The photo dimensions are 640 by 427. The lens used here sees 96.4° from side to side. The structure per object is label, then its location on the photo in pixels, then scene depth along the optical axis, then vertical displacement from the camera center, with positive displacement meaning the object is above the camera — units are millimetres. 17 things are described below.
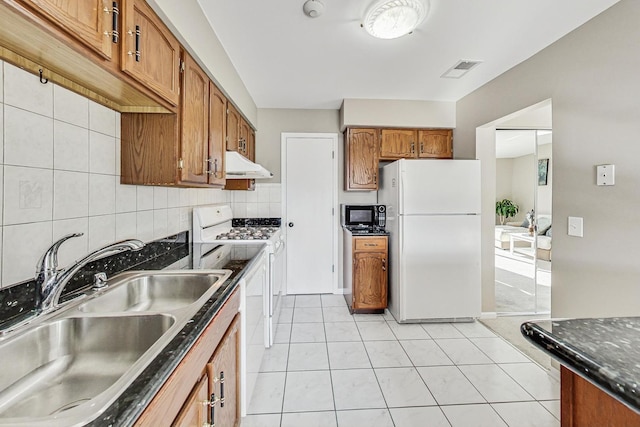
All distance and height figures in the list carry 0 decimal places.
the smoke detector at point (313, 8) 1680 +1240
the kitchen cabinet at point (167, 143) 1511 +378
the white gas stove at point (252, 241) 2318 -232
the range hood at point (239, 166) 2295 +397
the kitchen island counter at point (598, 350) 513 -289
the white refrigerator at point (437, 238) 2838 -234
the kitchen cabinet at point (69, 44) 738 +516
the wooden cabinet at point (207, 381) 697 -530
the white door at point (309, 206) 3695 +100
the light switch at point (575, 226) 1850 -70
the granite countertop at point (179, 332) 553 -333
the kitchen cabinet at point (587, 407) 579 -423
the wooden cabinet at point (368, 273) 3133 -647
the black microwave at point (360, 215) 3602 -11
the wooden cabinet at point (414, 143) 3459 +865
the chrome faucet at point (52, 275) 918 -206
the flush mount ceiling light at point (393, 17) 1650 +1202
